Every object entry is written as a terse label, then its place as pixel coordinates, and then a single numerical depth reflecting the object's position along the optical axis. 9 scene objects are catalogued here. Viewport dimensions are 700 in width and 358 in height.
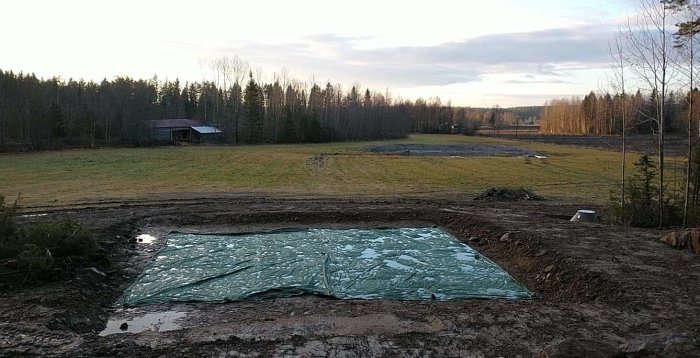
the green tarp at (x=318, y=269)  8.25
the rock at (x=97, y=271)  8.74
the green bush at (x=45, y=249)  7.89
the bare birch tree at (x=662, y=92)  11.60
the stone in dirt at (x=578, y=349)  4.69
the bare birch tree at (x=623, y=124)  13.30
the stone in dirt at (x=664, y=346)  4.75
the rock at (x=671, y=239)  10.24
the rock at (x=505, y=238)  11.45
